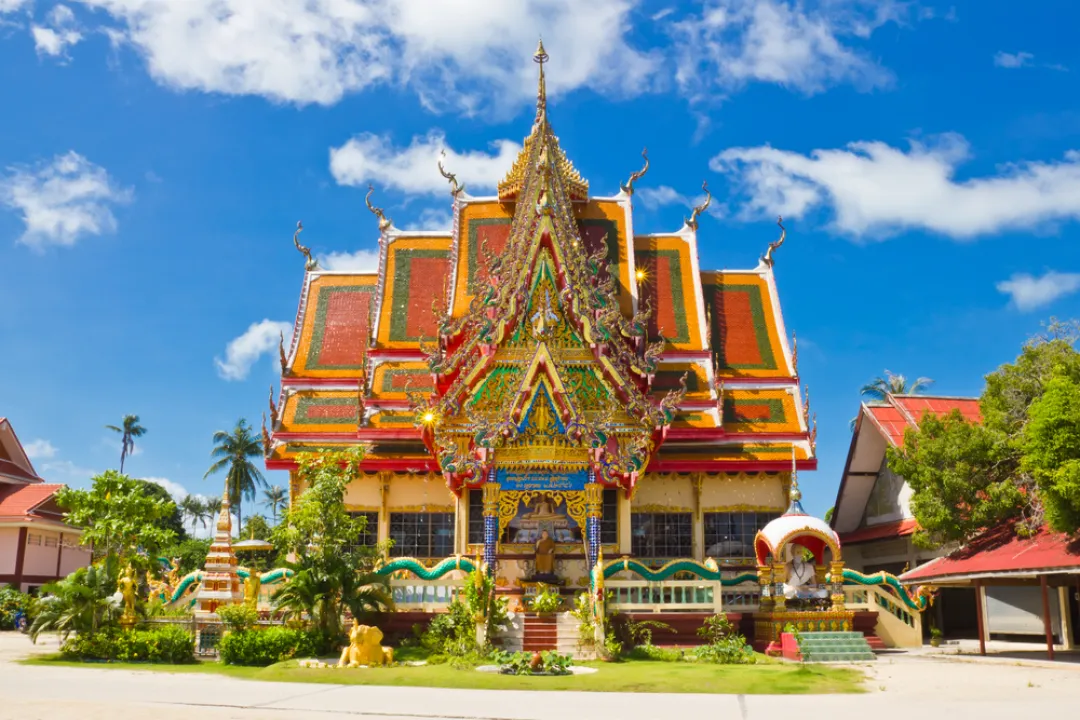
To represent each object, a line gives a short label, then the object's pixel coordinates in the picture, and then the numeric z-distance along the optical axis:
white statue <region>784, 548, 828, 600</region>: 18.08
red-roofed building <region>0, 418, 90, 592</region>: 34.41
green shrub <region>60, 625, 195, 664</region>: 16.03
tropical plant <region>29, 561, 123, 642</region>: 16.47
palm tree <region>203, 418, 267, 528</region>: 57.12
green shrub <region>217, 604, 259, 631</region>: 15.93
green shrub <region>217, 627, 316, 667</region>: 15.51
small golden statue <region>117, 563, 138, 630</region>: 16.56
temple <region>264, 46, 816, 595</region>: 18.92
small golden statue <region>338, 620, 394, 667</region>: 14.64
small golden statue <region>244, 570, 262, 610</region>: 17.39
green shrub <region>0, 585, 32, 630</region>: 29.94
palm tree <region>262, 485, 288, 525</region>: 79.25
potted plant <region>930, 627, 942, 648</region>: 21.50
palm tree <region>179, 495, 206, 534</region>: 83.50
